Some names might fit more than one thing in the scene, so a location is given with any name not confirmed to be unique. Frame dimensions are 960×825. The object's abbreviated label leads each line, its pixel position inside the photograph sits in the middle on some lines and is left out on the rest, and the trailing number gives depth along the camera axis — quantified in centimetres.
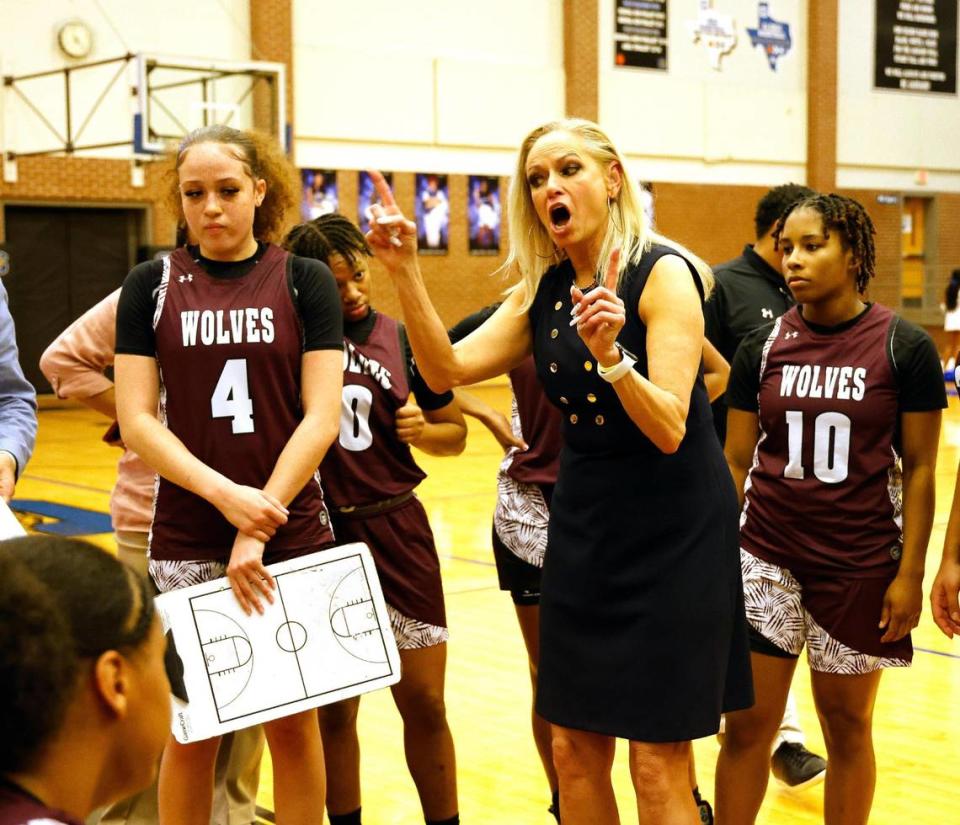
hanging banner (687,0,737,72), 2123
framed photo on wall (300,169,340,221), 1805
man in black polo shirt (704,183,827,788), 427
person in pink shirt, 351
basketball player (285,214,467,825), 348
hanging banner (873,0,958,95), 2325
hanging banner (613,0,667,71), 2062
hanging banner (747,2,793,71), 2184
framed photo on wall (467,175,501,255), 1975
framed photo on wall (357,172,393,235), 1861
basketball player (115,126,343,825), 296
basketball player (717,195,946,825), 323
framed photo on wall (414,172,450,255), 1927
